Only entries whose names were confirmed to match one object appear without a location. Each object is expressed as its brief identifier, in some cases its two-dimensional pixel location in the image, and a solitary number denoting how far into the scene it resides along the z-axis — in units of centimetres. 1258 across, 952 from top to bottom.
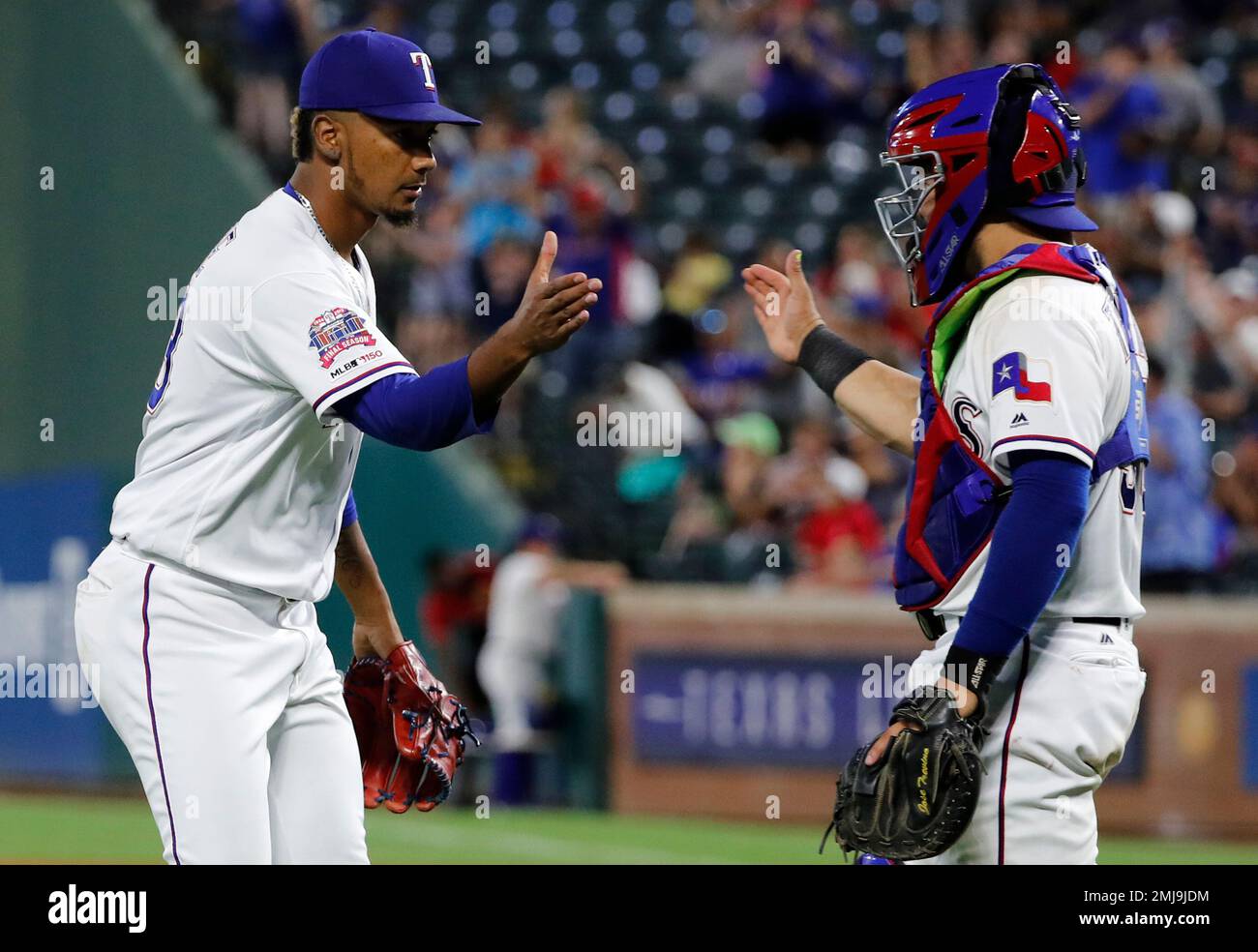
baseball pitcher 689
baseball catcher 648
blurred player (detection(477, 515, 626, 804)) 2008
